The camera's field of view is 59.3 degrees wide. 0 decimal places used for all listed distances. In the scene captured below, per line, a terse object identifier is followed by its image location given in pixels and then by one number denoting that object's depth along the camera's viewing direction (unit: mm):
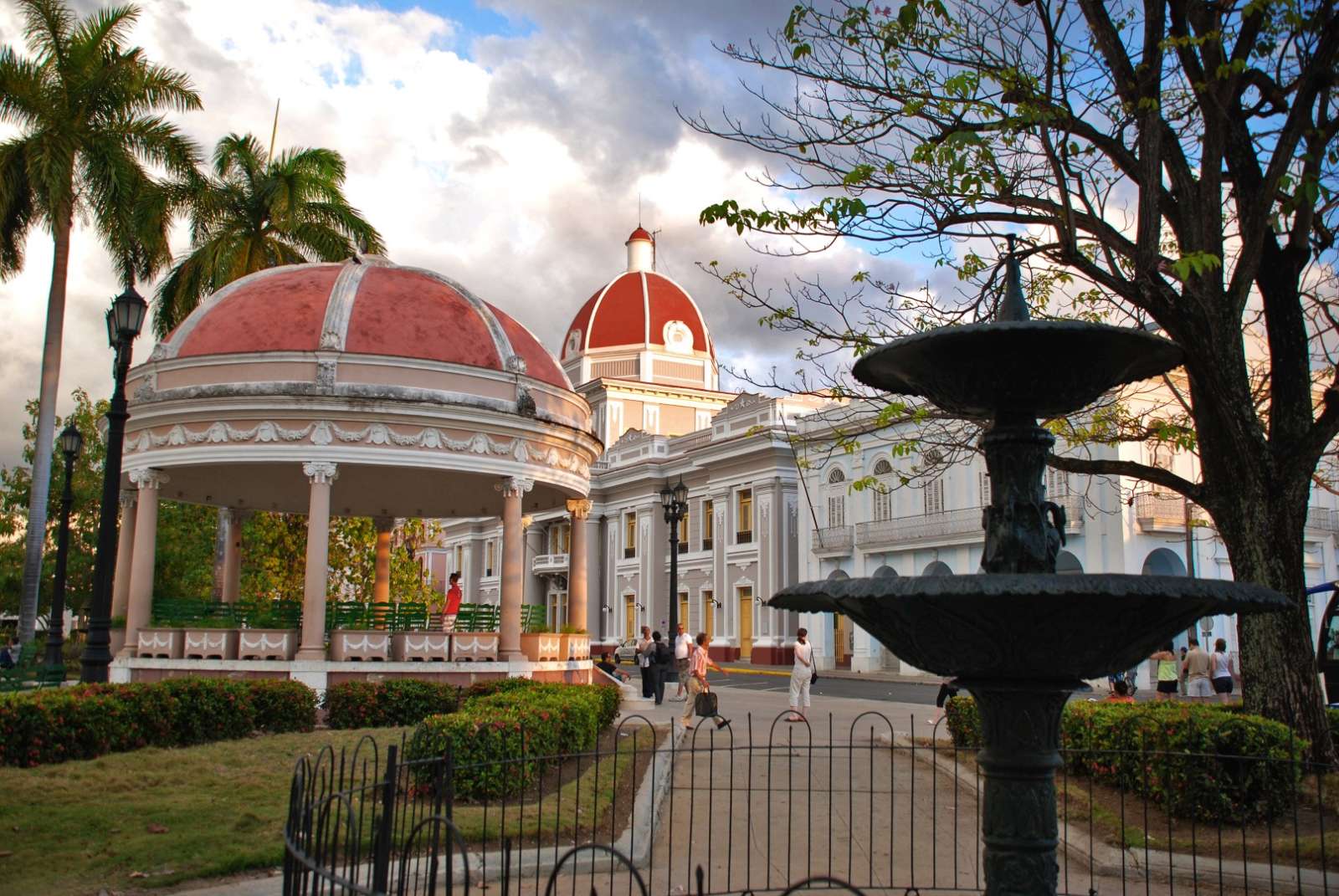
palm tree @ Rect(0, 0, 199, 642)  25219
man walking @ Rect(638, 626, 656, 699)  23969
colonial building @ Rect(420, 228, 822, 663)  48500
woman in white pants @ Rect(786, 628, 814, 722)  18469
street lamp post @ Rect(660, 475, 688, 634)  25562
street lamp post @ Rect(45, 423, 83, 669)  21403
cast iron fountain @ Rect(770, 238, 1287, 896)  5047
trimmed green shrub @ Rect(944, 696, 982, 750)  13086
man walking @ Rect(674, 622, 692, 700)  21667
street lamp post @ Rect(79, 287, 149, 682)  14188
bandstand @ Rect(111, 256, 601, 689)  18438
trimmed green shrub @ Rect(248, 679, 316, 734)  15398
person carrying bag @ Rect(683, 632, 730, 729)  15383
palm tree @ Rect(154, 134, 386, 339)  27156
